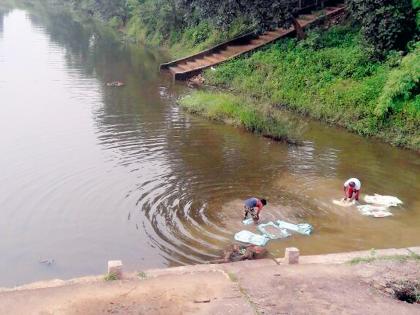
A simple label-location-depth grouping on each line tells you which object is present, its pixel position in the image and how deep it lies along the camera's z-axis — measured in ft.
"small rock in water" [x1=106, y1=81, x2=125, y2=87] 110.22
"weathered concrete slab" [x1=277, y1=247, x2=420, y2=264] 41.14
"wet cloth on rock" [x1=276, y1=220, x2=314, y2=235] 47.82
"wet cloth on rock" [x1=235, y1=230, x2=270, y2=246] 45.39
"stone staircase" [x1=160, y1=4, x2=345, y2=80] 112.27
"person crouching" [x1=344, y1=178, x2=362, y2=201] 52.03
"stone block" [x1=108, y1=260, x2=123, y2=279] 36.88
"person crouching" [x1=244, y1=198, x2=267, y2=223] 47.24
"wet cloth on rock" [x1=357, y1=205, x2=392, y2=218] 51.42
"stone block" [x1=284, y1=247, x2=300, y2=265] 39.63
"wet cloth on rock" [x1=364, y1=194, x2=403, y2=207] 53.93
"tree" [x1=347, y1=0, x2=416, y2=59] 80.28
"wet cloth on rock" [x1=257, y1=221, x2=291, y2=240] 47.01
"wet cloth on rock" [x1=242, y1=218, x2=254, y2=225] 48.74
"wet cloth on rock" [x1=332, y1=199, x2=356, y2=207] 53.16
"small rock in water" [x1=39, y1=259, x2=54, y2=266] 42.78
